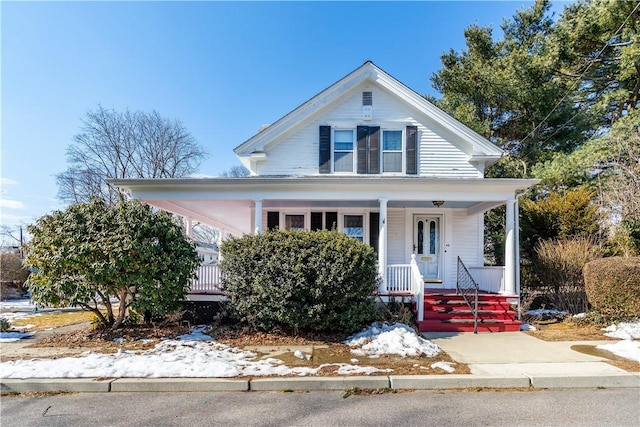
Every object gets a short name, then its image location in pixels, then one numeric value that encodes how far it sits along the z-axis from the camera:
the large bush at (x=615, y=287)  7.55
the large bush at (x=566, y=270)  8.99
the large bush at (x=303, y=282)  6.43
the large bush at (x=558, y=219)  10.62
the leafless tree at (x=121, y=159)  30.88
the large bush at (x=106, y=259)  6.43
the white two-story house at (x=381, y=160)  10.62
